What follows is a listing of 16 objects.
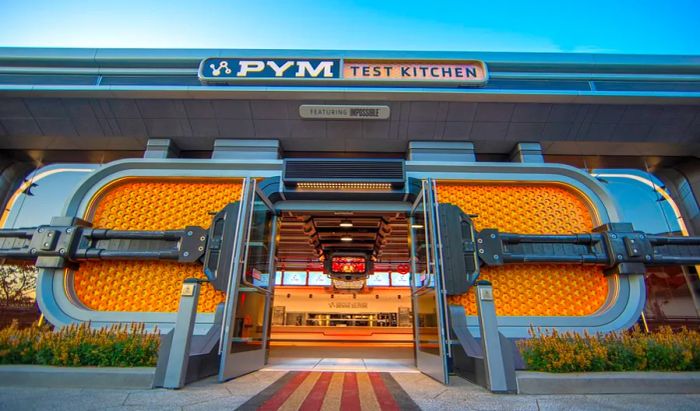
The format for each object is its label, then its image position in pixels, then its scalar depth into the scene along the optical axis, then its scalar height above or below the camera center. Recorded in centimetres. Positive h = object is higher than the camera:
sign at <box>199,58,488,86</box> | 588 +455
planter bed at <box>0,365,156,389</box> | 288 -55
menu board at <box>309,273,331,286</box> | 1570 +189
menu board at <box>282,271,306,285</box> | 1575 +194
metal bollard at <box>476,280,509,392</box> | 298 -21
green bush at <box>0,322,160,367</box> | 318 -34
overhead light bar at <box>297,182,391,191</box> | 582 +237
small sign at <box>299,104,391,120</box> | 605 +386
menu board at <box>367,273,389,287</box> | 1592 +190
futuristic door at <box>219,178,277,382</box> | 360 +32
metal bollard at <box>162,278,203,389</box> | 296 -20
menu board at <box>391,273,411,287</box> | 1603 +194
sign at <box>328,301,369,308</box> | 1570 +68
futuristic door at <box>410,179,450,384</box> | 382 +38
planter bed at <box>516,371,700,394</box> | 284 -56
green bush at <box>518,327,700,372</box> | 312 -34
